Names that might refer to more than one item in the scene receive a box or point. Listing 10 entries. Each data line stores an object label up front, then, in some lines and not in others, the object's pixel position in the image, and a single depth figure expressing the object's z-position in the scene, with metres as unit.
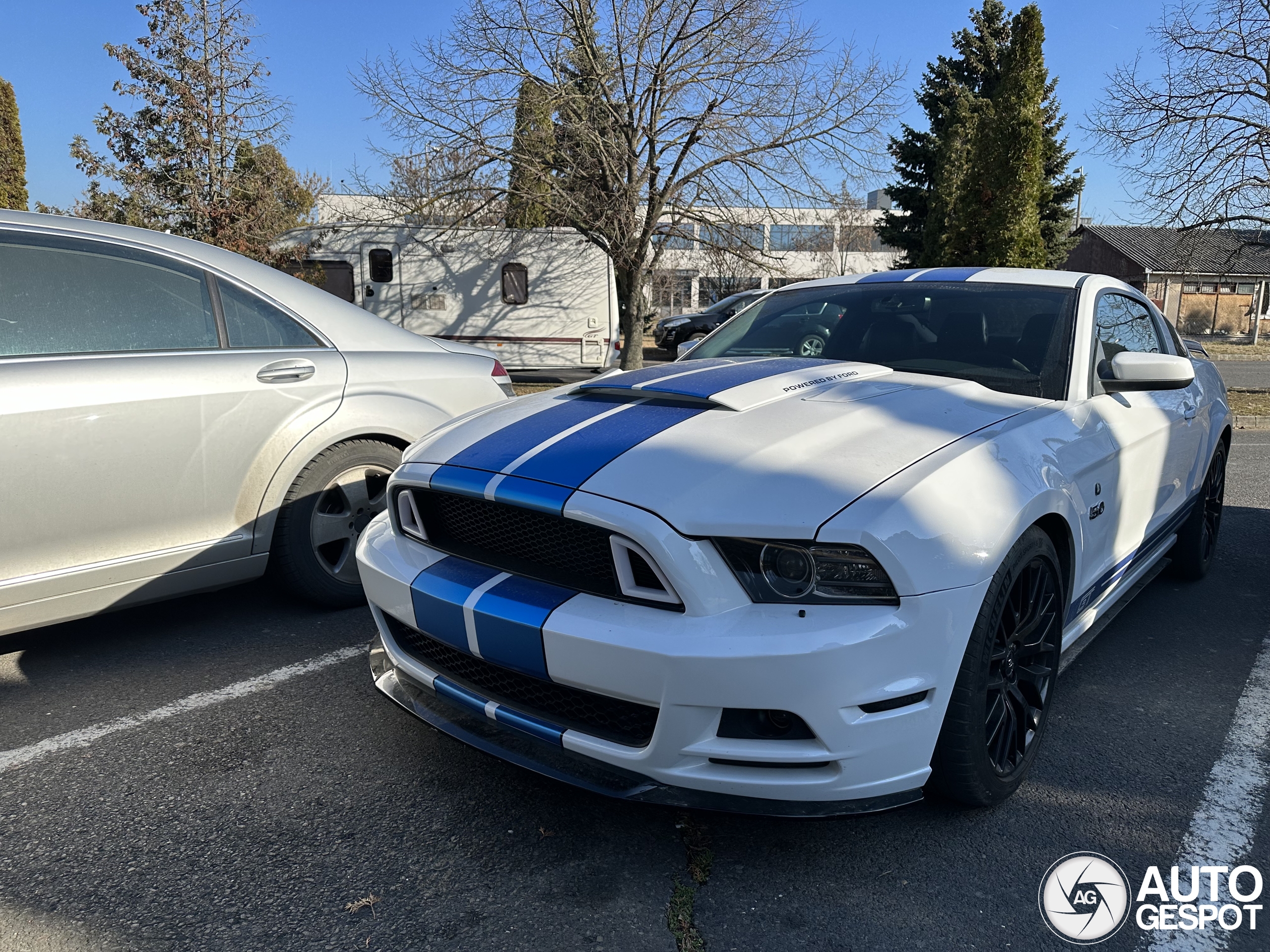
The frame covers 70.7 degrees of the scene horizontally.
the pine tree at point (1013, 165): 16.92
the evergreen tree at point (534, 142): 11.84
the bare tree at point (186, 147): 11.25
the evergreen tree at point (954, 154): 23.59
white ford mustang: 1.92
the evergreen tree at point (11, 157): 16.12
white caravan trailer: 14.12
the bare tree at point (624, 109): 11.96
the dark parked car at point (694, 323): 19.11
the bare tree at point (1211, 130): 14.42
